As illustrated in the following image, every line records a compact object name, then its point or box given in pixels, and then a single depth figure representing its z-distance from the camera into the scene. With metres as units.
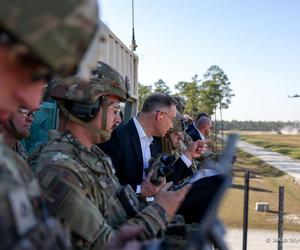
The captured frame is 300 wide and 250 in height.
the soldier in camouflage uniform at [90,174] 1.82
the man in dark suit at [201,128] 6.73
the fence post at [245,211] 5.59
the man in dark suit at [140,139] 3.76
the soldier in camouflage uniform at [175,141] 4.60
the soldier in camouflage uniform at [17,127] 3.37
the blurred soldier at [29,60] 0.96
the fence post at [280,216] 5.25
